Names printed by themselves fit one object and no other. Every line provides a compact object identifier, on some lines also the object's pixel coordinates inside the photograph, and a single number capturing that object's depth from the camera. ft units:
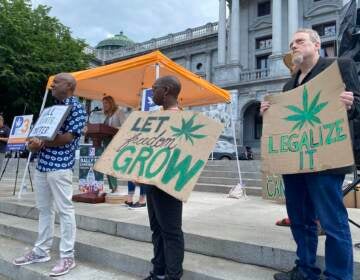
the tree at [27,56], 67.97
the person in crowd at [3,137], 26.10
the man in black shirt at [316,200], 7.95
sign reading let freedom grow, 9.23
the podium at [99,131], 19.40
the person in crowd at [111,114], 20.27
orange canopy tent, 19.93
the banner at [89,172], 20.95
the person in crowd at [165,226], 9.25
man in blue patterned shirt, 11.05
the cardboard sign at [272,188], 20.66
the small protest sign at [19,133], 24.21
